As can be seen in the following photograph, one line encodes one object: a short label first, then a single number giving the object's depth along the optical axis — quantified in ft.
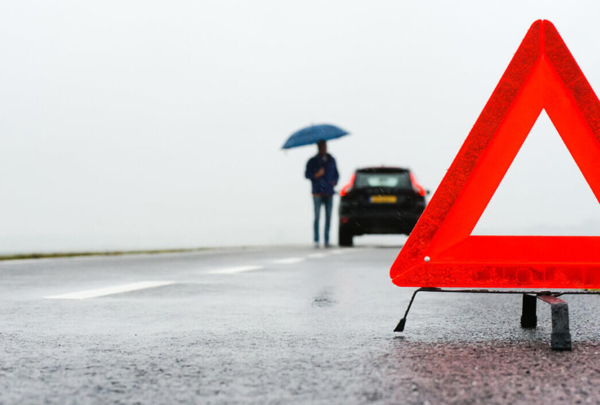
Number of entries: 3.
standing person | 60.90
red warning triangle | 13.19
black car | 61.00
